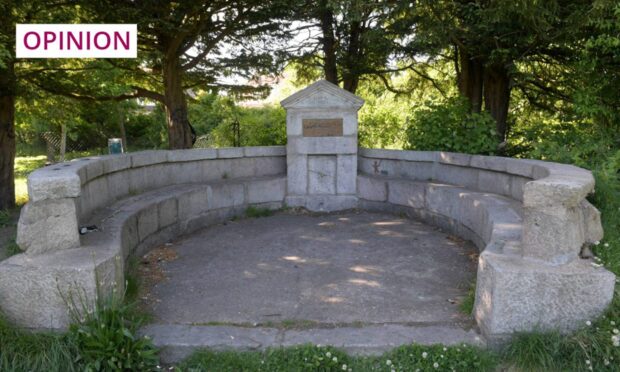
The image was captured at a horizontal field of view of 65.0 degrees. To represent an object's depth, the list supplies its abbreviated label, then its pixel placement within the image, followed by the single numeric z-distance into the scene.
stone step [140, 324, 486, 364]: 3.18
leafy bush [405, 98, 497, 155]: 7.27
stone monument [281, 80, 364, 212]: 7.60
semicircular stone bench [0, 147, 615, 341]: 3.17
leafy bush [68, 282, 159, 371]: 2.91
